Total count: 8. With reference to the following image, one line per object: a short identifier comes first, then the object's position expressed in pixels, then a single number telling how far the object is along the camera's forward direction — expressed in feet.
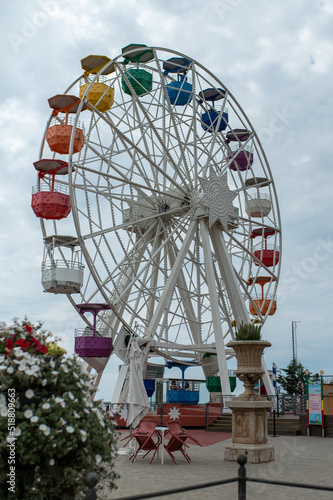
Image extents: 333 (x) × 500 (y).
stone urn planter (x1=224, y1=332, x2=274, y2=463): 41.57
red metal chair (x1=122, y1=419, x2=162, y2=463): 41.81
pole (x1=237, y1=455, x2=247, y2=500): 18.35
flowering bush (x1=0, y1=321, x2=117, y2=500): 17.80
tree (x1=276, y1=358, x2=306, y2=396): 187.16
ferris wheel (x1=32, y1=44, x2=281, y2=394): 73.72
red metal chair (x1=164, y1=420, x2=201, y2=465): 41.32
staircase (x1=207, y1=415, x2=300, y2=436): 66.44
